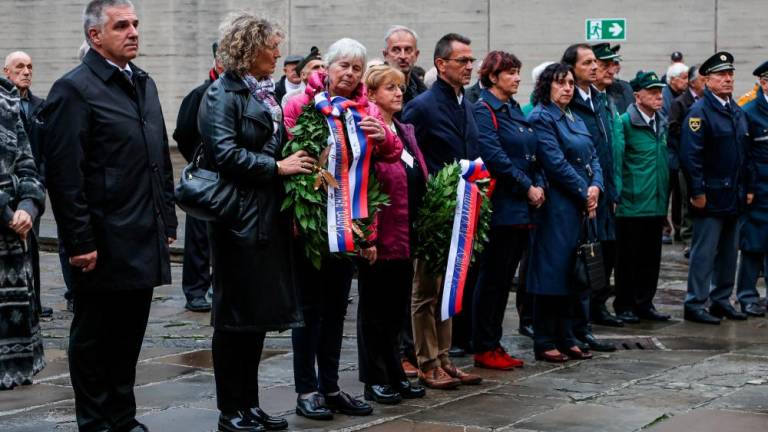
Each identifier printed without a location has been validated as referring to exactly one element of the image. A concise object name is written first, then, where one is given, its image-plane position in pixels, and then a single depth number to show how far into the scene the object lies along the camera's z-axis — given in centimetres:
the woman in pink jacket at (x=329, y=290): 691
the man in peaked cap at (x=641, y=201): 1055
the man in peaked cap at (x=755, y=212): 1089
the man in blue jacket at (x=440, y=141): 784
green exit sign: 2012
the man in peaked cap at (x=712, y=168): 1062
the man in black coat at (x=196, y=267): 1100
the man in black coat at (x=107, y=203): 619
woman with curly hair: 639
